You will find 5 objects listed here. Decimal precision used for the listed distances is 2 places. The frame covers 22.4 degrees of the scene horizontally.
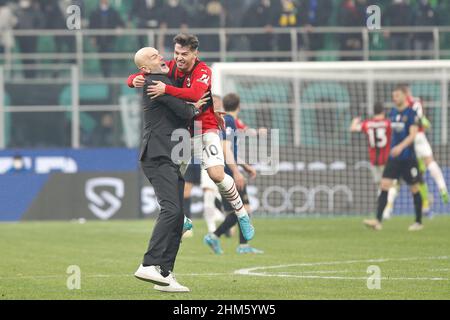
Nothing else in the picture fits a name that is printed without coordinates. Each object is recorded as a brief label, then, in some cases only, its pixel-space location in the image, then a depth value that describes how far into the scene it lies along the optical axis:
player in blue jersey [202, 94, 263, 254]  15.60
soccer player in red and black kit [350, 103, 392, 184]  22.58
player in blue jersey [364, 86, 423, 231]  20.08
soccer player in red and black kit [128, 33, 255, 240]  10.79
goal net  25.11
